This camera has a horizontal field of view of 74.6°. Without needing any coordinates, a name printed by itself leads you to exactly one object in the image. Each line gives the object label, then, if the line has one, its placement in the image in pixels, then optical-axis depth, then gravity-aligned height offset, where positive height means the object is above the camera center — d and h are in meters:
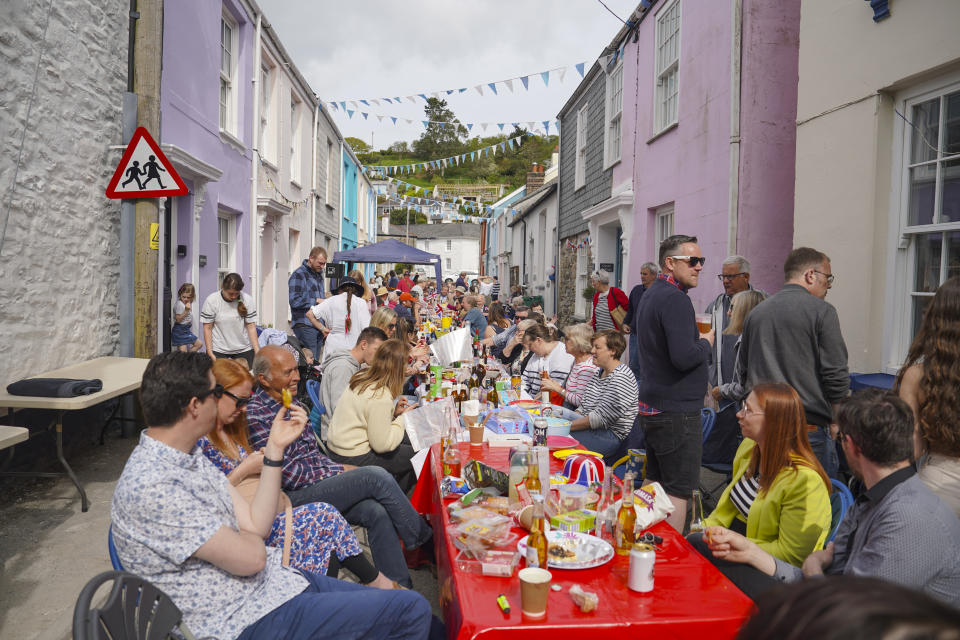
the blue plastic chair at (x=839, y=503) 2.84 -0.85
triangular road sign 5.46 +1.11
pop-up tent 14.20 +1.20
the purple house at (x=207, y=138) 7.63 +2.26
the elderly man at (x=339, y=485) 3.58 -1.05
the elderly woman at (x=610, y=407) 4.74 -0.71
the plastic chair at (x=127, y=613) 1.56 -0.87
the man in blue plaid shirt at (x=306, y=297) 8.81 +0.09
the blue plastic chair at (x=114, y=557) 2.30 -0.95
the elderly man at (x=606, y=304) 8.82 +0.12
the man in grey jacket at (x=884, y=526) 1.94 -0.66
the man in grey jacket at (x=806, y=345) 3.72 -0.16
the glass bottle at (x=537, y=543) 2.22 -0.84
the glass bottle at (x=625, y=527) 2.38 -0.82
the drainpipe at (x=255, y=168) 10.74 +2.33
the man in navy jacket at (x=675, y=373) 3.75 -0.36
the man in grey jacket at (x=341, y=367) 5.12 -0.51
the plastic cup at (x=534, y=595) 1.92 -0.87
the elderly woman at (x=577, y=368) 5.51 -0.50
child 7.68 -0.28
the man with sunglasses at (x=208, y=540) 2.00 -0.80
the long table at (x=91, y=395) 4.40 -0.70
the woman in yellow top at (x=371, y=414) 4.32 -0.75
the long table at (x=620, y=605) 1.89 -0.93
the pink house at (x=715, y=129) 6.92 +2.30
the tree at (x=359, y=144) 82.19 +21.83
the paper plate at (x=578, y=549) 2.25 -0.89
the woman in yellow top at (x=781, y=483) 2.58 -0.70
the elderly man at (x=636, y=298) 7.68 +0.19
